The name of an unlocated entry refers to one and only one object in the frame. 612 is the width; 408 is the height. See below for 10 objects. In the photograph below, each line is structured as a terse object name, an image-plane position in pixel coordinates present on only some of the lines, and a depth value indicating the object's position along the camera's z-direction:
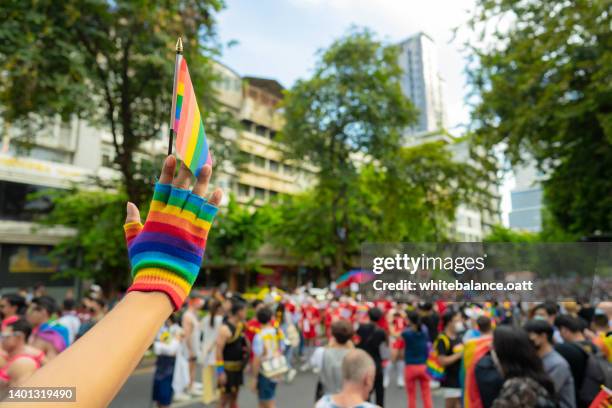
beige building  38.00
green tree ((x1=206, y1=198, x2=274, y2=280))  24.97
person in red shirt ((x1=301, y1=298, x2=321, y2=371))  13.23
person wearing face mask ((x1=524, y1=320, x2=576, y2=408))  3.50
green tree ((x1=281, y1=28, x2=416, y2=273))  17.91
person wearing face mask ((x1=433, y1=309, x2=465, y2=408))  5.68
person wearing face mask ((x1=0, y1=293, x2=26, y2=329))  6.98
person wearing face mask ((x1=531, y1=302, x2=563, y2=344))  7.20
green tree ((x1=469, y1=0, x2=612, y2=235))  8.98
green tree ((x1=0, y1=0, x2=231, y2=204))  9.12
